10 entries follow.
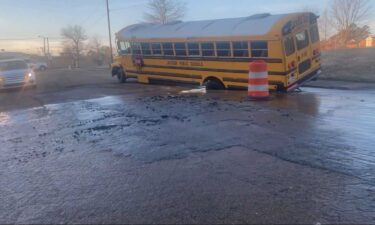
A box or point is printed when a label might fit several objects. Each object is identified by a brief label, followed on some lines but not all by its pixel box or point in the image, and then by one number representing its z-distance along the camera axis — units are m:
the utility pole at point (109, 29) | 52.25
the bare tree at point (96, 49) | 105.56
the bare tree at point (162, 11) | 53.59
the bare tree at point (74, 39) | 108.31
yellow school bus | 13.84
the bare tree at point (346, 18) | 62.97
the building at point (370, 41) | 68.79
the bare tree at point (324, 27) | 67.89
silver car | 21.31
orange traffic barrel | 11.95
